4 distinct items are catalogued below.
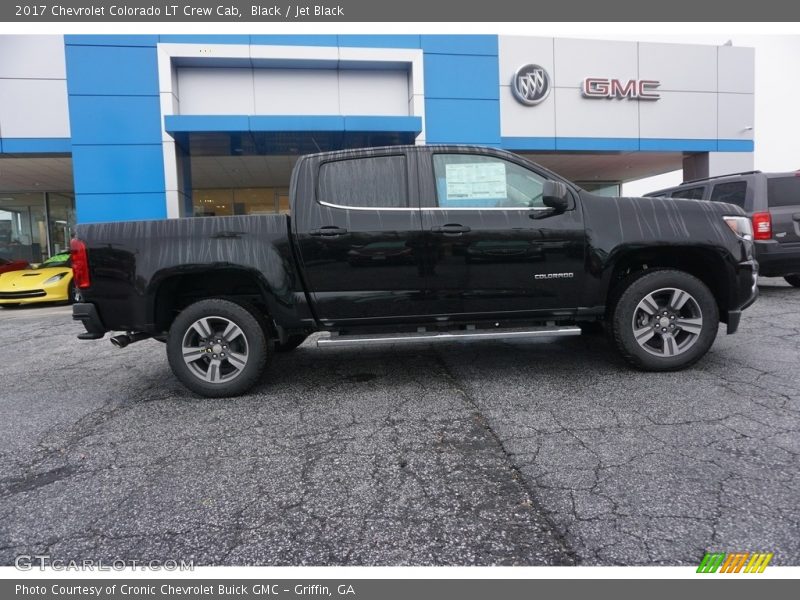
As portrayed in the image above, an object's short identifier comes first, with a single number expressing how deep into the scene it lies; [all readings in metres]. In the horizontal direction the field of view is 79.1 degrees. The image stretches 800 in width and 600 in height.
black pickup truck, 3.83
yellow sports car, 10.33
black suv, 7.21
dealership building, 11.78
